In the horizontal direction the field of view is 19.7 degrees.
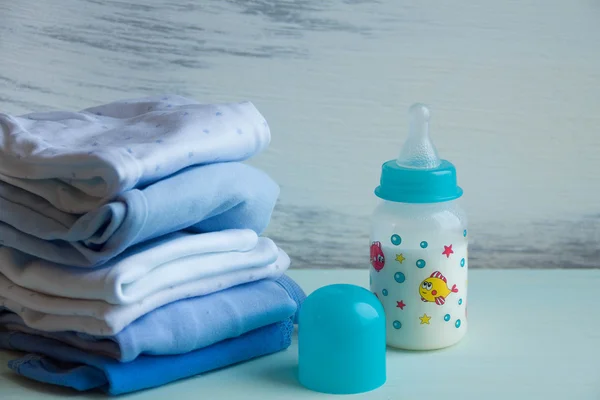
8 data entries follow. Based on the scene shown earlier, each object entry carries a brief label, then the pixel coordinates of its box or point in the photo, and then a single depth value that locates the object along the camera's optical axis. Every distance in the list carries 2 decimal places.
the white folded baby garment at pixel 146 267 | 0.86
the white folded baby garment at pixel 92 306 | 0.87
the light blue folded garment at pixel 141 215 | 0.85
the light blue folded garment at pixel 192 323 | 0.87
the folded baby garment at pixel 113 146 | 0.86
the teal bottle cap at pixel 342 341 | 0.88
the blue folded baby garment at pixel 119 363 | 0.88
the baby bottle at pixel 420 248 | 0.93
